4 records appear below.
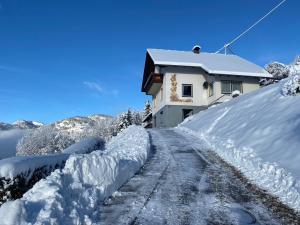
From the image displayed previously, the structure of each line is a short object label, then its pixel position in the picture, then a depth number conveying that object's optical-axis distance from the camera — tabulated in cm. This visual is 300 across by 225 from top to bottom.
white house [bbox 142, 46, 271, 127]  2014
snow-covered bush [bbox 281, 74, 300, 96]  1008
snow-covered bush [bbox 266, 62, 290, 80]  2938
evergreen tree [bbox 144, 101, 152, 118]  3899
